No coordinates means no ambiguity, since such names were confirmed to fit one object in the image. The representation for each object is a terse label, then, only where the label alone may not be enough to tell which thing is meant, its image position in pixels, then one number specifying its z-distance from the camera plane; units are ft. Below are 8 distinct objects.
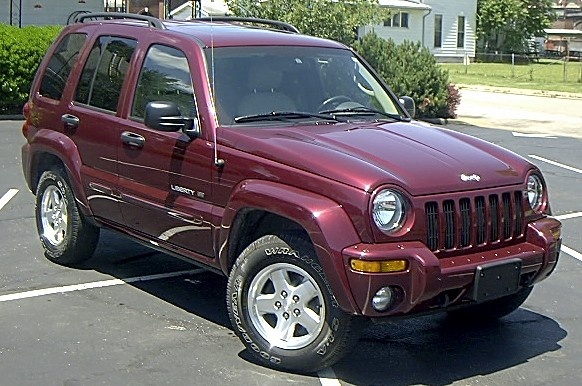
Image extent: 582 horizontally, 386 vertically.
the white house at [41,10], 86.02
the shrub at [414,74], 69.41
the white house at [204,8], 121.25
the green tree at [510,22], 187.52
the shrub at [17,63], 59.31
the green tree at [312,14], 67.82
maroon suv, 16.76
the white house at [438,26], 160.97
